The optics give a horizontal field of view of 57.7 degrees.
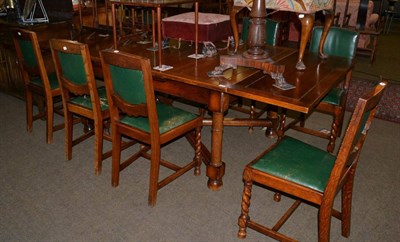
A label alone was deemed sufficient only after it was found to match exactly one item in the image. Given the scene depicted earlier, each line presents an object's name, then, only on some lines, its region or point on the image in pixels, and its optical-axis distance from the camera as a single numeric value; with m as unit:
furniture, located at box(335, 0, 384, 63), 5.15
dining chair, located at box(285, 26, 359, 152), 2.75
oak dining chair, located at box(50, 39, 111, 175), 2.31
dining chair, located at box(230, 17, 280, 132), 3.16
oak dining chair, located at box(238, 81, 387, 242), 1.54
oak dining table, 1.86
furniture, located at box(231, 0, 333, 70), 2.04
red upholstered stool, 2.64
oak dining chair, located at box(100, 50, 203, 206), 1.95
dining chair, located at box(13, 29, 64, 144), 2.66
